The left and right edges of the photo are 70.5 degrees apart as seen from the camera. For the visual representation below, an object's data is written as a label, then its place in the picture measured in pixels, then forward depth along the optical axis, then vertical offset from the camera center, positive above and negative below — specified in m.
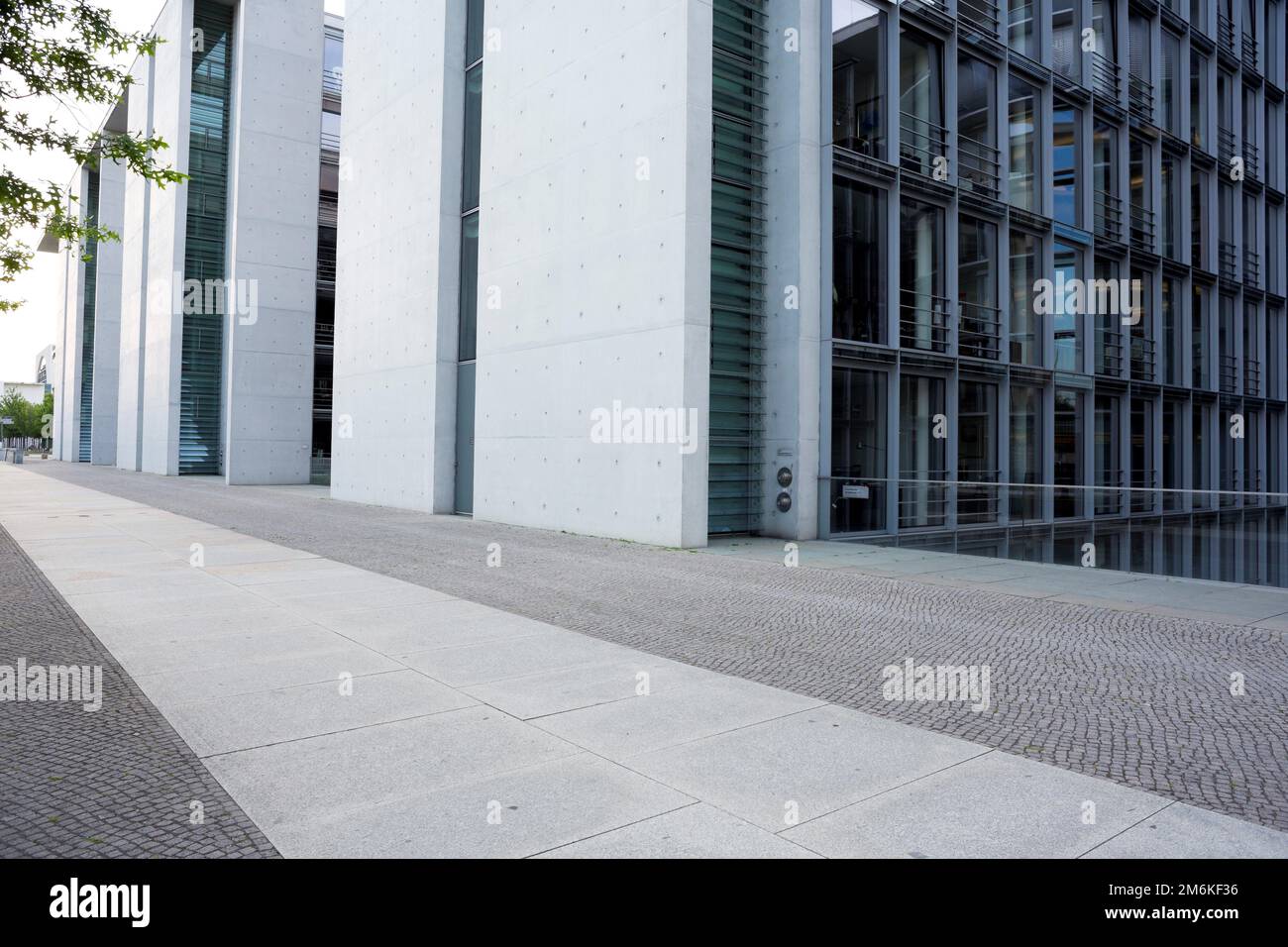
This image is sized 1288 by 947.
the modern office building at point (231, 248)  33.47 +10.05
